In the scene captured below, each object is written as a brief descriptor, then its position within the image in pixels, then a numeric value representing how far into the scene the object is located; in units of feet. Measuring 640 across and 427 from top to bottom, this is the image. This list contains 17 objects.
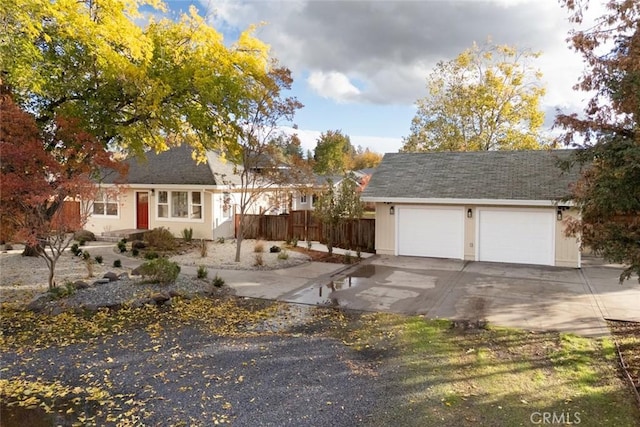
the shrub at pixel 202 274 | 38.04
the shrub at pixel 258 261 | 46.11
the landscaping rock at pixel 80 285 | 31.65
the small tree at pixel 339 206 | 51.88
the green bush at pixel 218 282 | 35.81
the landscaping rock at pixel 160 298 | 30.51
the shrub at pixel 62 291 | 29.55
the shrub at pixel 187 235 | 62.19
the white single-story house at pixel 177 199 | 63.41
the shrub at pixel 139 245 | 55.16
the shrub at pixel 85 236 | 61.68
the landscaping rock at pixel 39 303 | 28.56
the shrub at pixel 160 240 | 55.88
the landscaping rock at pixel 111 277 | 34.37
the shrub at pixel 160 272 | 33.88
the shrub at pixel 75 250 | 49.73
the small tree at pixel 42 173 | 26.45
